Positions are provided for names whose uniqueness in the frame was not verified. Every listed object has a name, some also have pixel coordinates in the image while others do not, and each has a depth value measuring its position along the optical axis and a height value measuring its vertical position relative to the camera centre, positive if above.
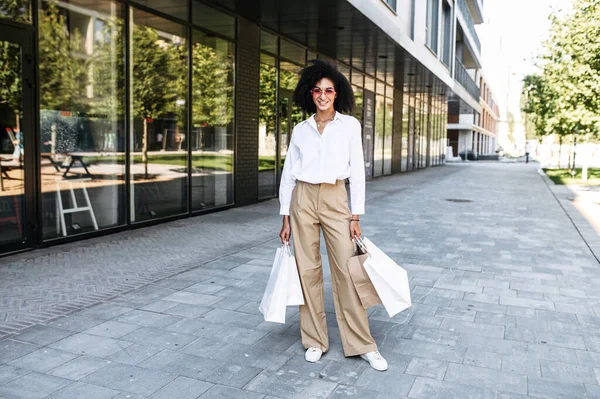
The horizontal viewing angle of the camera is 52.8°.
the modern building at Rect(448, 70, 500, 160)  55.59 +3.21
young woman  4.09 -0.29
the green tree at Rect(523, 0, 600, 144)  13.88 +2.44
